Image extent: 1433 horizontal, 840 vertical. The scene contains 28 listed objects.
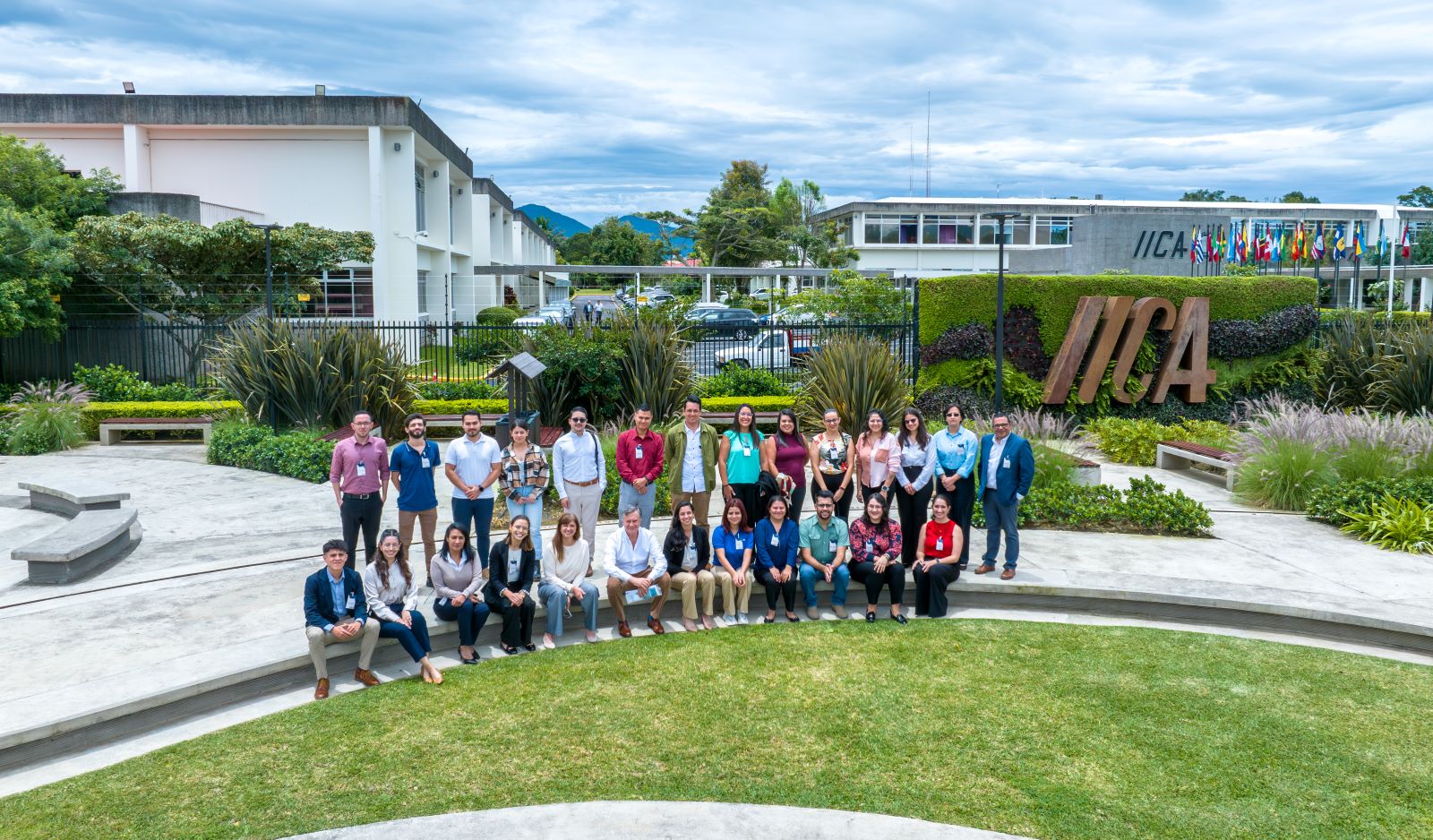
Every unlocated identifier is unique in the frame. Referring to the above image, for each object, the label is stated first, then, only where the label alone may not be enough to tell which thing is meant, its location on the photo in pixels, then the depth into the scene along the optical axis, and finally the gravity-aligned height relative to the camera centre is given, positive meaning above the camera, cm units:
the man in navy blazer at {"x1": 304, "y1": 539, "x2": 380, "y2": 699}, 691 -194
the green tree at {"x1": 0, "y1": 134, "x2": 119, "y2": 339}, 1869 +191
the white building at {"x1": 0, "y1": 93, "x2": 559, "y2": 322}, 2883 +485
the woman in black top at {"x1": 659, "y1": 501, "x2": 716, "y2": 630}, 831 -190
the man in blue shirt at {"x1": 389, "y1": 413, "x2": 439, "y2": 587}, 856 -122
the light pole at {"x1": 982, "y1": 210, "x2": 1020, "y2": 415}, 1357 -15
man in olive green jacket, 930 -117
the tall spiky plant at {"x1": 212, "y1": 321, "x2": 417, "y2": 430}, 1561 -72
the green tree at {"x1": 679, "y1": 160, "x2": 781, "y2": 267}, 5912 +560
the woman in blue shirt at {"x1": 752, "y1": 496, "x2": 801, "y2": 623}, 851 -186
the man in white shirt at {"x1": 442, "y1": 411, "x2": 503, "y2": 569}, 859 -120
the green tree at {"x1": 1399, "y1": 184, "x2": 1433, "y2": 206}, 9306 +1206
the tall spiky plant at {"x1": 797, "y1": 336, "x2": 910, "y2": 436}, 1450 -75
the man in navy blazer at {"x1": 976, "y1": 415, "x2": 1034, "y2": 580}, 914 -138
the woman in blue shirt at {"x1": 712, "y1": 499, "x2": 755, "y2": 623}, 841 -189
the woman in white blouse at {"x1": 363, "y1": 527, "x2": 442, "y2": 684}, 719 -193
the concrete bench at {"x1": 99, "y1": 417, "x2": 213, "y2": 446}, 1766 -166
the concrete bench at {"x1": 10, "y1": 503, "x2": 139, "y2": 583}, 902 -197
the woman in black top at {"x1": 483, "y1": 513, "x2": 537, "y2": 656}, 766 -191
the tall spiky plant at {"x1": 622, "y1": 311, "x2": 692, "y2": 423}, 1500 -61
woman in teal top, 905 -115
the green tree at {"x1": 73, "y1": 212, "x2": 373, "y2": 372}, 2238 +145
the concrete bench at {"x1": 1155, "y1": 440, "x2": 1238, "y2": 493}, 1351 -175
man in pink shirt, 861 -126
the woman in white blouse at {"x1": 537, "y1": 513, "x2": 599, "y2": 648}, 792 -196
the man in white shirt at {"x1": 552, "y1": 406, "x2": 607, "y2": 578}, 896 -125
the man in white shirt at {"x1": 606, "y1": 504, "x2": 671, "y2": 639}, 811 -190
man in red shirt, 900 -110
